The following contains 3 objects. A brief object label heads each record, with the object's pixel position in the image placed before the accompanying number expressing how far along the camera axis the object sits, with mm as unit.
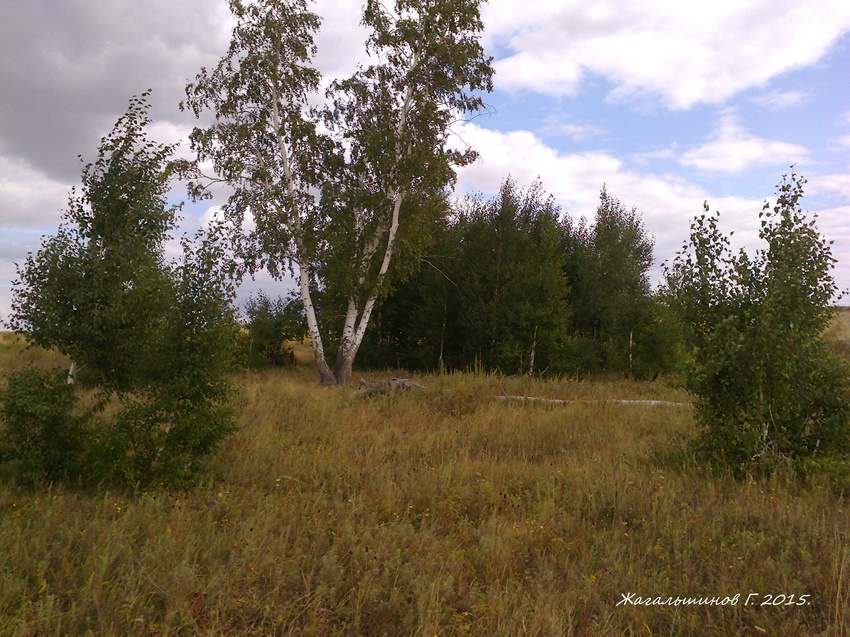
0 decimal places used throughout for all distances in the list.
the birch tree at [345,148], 17484
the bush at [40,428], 6180
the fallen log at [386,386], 13812
